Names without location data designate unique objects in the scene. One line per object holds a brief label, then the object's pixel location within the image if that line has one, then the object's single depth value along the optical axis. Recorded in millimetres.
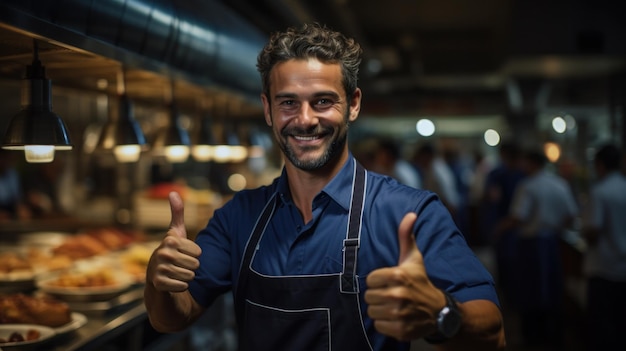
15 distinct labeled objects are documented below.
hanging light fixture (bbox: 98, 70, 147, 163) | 3242
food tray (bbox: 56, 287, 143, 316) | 3295
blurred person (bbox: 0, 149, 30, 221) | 6609
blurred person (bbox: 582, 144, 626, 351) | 4750
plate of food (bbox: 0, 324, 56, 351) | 2564
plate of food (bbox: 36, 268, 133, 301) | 3416
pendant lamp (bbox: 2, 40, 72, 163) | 2225
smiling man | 1672
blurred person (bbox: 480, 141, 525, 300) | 7734
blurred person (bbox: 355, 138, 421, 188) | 7309
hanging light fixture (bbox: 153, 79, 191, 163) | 3842
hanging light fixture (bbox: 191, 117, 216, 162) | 4344
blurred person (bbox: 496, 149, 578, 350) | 6363
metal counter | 2781
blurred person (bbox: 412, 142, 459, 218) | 8422
